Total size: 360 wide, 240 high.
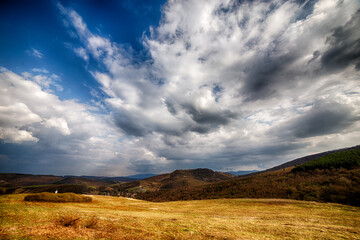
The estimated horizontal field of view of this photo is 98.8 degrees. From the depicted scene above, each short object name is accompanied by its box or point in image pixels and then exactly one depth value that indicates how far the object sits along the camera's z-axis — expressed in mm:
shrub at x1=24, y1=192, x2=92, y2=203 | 25589
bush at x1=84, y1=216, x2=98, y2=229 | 13964
